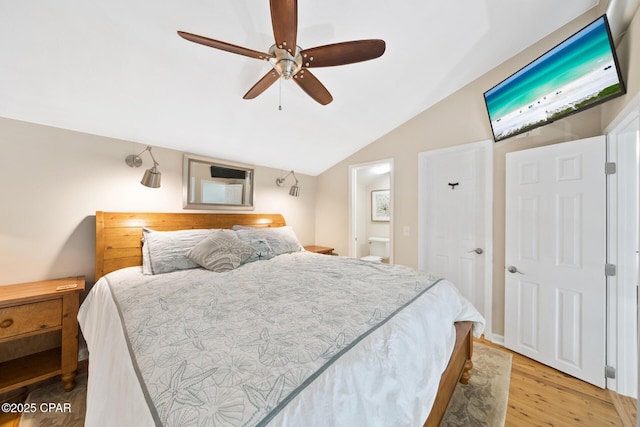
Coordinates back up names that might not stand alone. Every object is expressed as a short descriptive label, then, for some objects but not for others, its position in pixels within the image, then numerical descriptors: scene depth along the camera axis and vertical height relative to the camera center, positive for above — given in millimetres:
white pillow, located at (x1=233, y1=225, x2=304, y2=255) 2791 -287
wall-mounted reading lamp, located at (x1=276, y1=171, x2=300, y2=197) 3676 +415
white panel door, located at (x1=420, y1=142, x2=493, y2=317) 2688 -6
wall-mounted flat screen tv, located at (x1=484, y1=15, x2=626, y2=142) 1581 +1054
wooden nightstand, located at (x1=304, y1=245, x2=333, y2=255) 3812 -571
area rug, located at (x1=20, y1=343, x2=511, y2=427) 1547 -1336
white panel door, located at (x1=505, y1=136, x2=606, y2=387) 1871 -341
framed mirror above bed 2789 +371
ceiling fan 1225 +985
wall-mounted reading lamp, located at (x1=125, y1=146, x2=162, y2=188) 2270 +375
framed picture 5711 +246
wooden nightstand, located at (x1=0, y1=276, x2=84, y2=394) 1586 -792
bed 690 -520
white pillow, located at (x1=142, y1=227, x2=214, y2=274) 2082 -345
